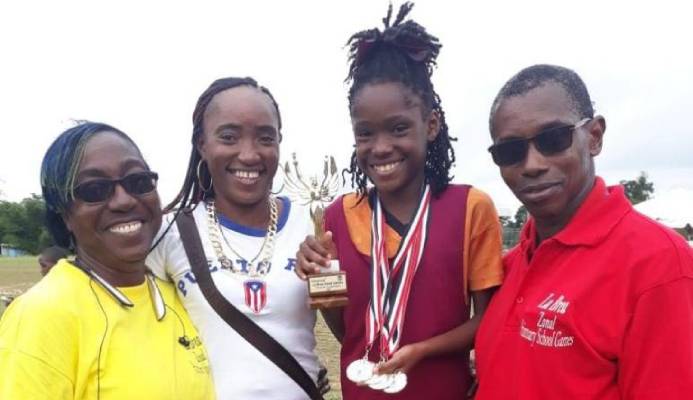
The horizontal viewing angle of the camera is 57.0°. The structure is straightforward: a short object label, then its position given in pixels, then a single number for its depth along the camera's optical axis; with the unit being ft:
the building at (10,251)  209.75
